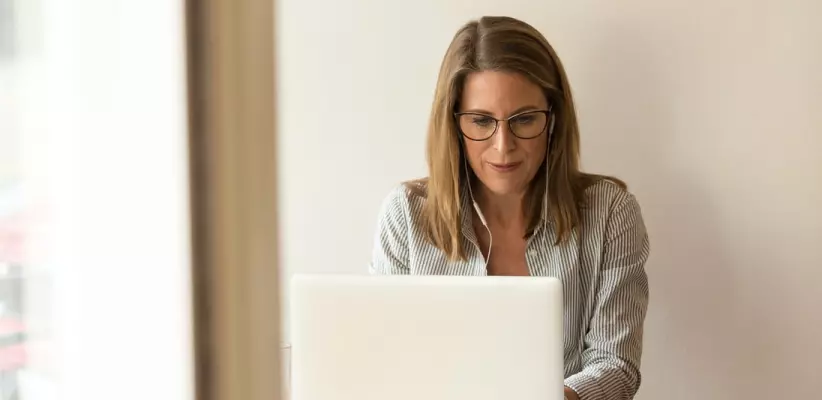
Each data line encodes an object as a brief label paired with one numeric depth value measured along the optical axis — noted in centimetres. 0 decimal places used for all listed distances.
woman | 274
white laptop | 240
